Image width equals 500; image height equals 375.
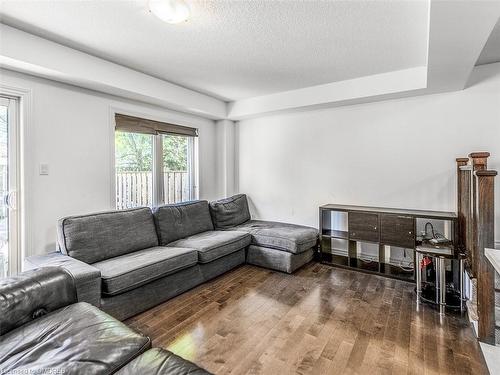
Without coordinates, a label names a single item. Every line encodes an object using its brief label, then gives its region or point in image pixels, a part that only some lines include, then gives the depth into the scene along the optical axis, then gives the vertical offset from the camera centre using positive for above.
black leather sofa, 1.14 -0.73
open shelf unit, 3.06 -0.59
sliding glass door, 2.52 +0.06
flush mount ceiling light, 1.78 +1.23
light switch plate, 2.69 +0.21
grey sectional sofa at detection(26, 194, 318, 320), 2.25 -0.66
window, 3.51 +0.39
